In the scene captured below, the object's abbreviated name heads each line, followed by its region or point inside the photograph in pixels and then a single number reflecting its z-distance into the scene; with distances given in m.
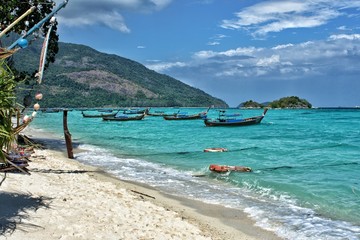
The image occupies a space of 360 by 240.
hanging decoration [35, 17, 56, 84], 7.90
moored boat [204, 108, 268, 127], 53.25
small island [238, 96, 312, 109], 190.50
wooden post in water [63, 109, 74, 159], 20.27
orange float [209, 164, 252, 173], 16.32
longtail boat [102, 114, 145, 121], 71.88
